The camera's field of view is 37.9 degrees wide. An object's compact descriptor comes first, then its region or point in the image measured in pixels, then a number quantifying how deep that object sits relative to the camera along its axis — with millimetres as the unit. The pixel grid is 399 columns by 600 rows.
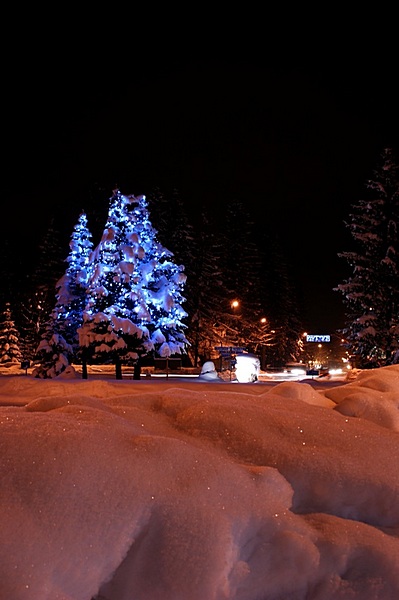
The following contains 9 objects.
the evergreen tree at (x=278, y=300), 64625
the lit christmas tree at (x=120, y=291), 28422
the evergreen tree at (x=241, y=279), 56094
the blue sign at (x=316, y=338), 76875
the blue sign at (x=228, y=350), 32781
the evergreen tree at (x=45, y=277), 50375
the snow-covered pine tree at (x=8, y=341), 54625
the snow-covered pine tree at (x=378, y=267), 29922
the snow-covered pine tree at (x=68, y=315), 33250
